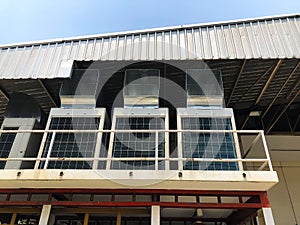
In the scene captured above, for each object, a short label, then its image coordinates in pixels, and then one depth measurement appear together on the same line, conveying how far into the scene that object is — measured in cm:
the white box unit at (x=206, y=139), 412
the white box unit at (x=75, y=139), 419
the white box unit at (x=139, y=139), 409
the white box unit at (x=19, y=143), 447
